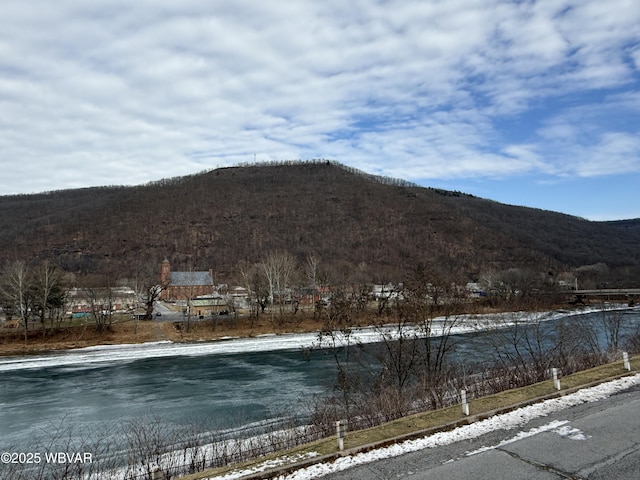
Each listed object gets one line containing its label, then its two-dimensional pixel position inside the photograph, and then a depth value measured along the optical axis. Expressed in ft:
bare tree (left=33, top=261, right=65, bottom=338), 150.30
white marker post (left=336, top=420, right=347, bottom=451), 29.09
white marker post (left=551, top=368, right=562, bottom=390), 40.63
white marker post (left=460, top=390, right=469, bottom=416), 34.78
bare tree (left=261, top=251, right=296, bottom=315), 195.72
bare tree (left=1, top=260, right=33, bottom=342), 146.30
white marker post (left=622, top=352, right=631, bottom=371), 48.55
